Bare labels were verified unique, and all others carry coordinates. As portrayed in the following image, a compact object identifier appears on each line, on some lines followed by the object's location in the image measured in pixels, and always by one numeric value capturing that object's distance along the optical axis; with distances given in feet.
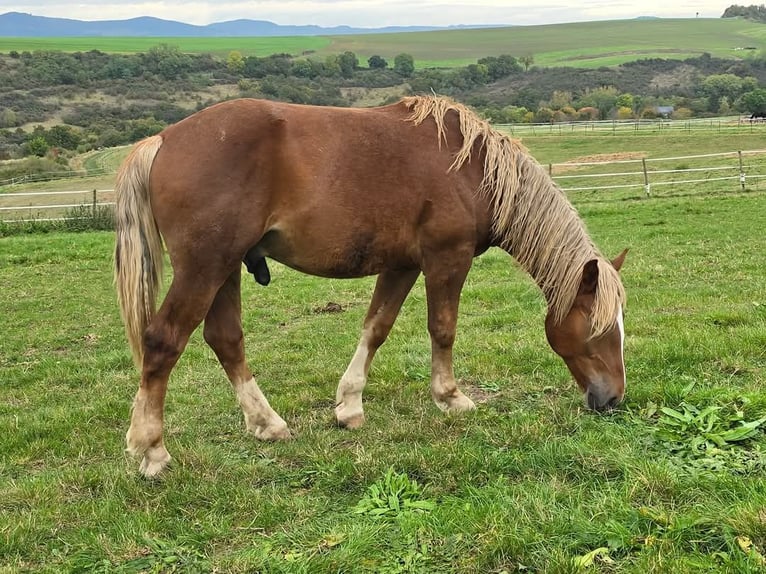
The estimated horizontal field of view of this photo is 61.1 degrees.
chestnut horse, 12.98
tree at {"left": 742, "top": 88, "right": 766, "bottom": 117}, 212.64
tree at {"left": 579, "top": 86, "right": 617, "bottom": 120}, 236.61
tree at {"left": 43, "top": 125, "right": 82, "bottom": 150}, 166.20
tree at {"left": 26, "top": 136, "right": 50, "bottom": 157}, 154.44
